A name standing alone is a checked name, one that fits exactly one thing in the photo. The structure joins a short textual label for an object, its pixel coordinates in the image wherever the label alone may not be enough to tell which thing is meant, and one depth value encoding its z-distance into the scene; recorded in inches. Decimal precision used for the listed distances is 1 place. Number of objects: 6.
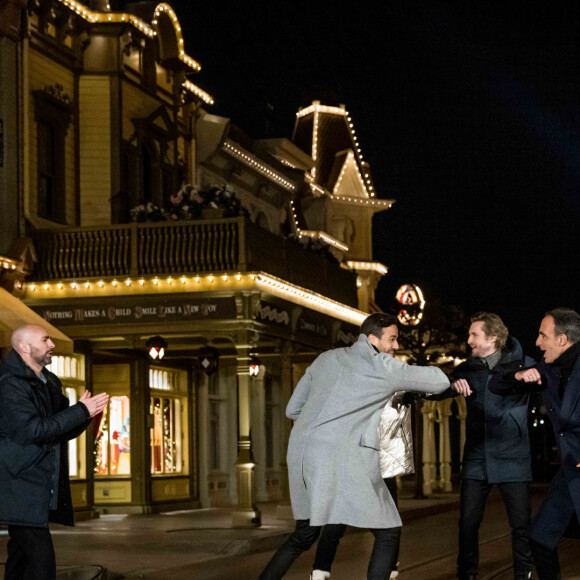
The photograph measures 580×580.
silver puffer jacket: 342.3
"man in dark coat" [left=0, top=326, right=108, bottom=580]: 315.3
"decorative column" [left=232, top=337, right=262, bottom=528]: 814.5
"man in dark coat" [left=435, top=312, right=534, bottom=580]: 387.9
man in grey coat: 330.0
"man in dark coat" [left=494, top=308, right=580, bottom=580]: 322.3
